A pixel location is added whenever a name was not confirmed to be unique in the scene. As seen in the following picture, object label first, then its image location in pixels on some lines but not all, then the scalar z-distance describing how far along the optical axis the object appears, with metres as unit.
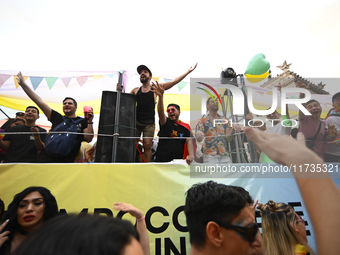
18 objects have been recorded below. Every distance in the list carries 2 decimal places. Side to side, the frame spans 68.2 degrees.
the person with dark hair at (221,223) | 1.30
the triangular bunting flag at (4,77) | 4.36
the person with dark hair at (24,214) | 2.15
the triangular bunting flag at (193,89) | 4.55
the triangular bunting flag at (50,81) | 4.36
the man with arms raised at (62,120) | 3.51
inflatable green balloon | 4.46
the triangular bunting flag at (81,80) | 4.36
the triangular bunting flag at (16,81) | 4.36
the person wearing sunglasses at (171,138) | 3.70
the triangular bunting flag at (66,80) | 4.37
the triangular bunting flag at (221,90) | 4.39
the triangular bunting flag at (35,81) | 4.36
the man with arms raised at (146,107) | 4.10
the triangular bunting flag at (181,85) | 4.64
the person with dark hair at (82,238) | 0.56
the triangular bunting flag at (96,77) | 4.33
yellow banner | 2.88
